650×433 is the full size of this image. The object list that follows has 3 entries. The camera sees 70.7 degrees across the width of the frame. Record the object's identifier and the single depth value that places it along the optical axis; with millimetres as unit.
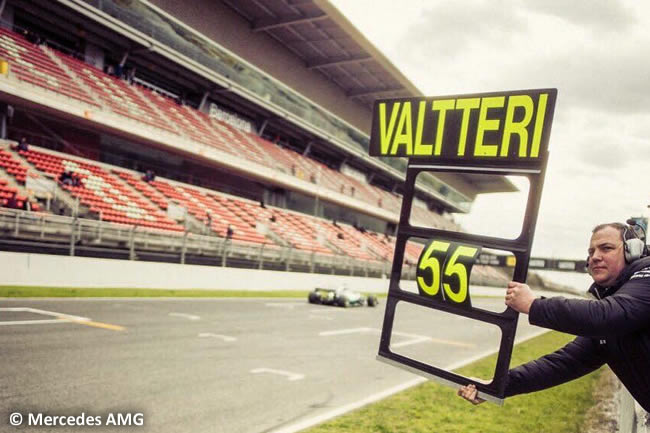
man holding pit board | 2088
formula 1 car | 18094
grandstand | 16438
